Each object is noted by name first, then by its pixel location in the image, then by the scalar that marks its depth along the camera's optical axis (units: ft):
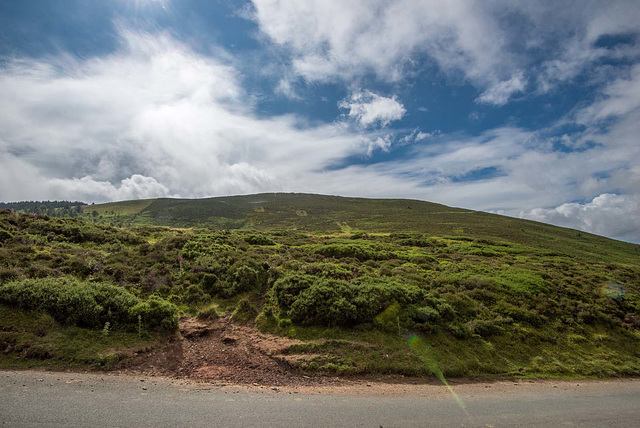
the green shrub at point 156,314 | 35.23
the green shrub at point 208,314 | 42.06
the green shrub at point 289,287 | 43.76
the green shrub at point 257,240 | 100.96
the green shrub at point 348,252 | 89.09
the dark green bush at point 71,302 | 32.01
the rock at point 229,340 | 36.53
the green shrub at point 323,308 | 39.42
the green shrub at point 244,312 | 42.32
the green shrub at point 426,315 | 41.57
